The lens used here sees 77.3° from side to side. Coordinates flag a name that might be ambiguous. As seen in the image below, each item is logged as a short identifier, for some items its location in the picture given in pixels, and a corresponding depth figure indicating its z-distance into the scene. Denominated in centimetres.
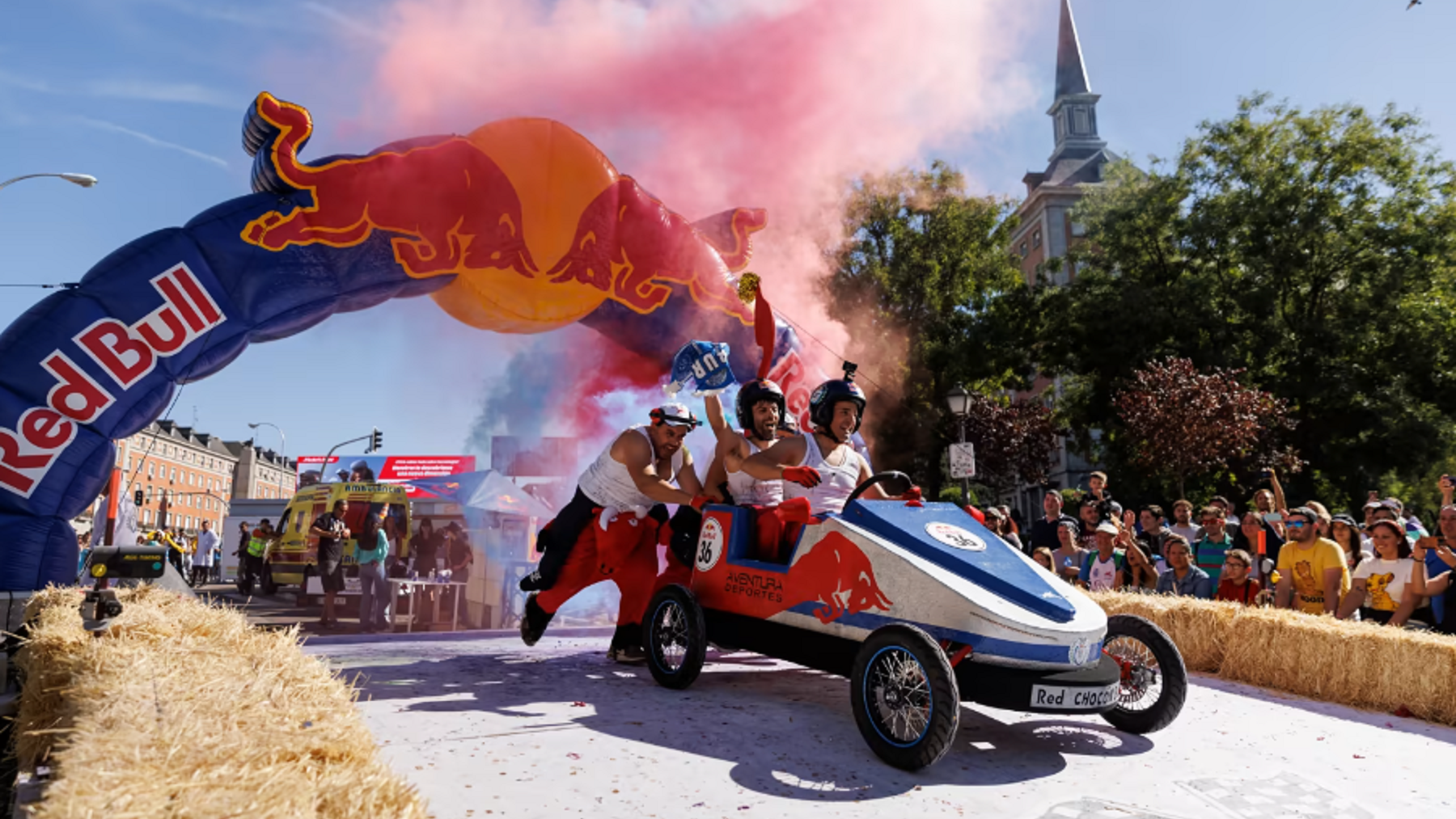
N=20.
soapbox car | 378
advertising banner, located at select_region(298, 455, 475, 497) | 1747
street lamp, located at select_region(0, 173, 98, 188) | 1542
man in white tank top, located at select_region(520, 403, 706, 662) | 614
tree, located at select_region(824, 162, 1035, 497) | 2611
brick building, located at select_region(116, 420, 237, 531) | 7441
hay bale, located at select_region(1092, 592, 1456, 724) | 532
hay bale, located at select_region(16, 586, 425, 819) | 180
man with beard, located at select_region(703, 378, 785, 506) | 570
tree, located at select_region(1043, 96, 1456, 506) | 2252
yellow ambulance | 1394
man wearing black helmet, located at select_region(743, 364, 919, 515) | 529
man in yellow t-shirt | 711
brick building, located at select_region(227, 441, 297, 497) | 9100
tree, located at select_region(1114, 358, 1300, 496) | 1736
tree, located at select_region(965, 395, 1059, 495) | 2517
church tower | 4888
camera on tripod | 420
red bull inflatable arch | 758
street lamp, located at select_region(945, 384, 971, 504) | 1482
